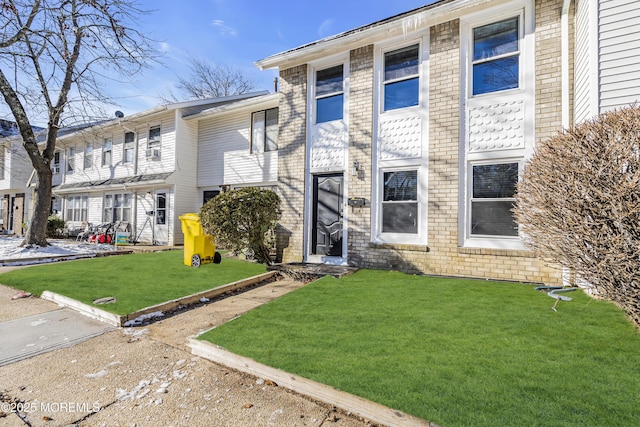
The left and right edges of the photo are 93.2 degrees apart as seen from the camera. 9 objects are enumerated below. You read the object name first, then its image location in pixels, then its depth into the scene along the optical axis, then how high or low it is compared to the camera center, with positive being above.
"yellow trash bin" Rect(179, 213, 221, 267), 8.02 -0.72
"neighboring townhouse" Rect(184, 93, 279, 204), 11.56 +2.91
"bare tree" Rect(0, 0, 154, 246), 9.26 +5.09
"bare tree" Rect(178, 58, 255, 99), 27.42 +12.13
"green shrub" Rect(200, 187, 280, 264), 7.54 -0.05
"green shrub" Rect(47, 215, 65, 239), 16.08 -0.76
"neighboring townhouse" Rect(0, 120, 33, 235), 19.78 +2.14
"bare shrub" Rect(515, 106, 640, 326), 3.01 +0.20
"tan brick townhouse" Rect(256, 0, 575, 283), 6.07 +2.00
